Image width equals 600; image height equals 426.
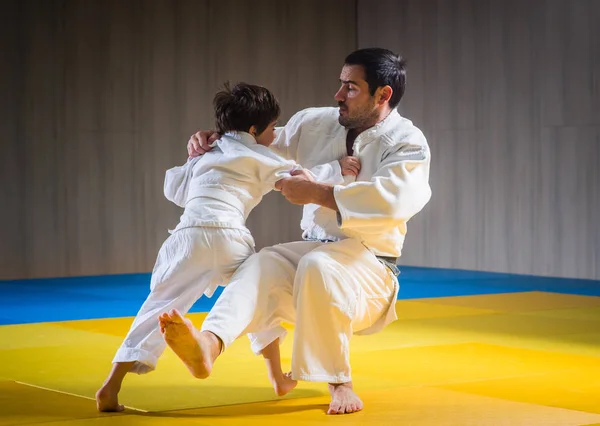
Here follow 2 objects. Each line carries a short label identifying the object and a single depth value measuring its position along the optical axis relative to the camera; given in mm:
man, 6910
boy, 7129
